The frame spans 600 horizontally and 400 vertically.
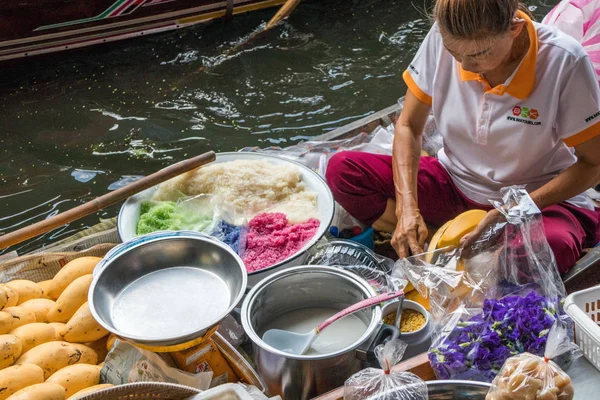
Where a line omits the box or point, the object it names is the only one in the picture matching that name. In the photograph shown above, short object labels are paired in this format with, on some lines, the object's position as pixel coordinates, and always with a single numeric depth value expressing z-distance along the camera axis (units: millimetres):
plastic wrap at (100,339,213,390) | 1804
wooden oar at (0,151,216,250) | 2374
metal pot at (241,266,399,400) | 1825
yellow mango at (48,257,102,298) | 2197
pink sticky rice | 2459
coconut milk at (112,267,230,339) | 1774
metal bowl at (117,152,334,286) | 2346
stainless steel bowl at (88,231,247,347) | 1761
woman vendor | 1977
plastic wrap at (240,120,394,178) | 3168
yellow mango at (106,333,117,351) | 2006
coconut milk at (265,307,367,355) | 1970
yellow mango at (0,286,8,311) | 2002
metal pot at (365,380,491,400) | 1551
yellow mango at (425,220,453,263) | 2248
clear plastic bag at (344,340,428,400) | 1520
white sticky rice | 2709
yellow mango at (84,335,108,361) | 2033
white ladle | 1876
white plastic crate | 1724
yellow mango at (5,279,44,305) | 2143
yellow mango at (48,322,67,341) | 1998
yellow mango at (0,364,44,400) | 1722
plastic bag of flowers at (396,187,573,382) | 1768
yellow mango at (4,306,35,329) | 1969
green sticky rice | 2611
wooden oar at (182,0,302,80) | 5867
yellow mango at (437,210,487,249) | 2225
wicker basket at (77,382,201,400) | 1530
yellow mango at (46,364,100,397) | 1784
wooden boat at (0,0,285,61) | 4895
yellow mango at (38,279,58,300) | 2201
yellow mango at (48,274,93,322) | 2061
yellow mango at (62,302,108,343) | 1969
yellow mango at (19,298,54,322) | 2070
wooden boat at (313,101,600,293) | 2307
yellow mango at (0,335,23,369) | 1804
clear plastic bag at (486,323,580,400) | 1322
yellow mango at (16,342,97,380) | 1855
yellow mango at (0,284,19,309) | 2034
